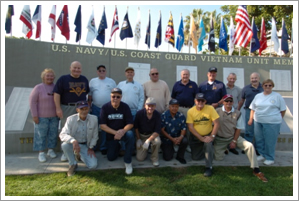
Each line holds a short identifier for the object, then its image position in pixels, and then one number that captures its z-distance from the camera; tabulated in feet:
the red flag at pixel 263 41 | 32.86
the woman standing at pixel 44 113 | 11.82
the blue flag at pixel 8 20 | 23.21
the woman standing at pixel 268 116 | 12.35
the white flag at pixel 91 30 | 27.07
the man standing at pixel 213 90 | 13.70
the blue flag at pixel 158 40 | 30.83
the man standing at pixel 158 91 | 13.89
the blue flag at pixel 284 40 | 32.63
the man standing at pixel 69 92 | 11.68
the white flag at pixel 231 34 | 32.37
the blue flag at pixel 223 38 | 31.81
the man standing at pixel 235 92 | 15.60
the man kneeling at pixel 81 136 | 10.21
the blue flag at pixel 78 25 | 26.73
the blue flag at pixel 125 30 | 28.48
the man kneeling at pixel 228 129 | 11.98
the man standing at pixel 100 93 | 13.20
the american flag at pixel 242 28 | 28.02
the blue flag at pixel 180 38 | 32.30
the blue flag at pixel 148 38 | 30.45
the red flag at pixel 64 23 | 25.85
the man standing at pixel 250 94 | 14.70
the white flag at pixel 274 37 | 32.30
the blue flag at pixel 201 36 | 32.58
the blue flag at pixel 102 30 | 27.68
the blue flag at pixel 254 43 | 30.68
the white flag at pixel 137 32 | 29.60
